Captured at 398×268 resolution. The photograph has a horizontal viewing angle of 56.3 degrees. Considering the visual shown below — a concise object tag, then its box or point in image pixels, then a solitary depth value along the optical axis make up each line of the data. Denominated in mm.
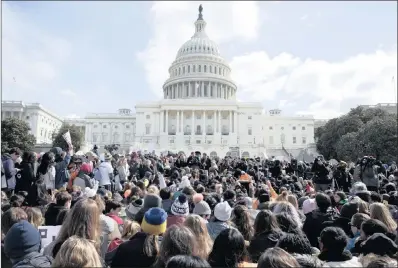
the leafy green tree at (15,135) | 60250
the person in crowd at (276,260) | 3631
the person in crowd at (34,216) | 6125
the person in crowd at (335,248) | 4688
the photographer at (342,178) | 15092
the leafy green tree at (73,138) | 68562
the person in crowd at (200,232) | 5035
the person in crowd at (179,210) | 7022
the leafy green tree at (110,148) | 44406
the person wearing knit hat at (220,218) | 6443
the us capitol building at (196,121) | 87875
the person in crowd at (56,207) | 6961
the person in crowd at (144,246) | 4734
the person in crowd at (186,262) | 3498
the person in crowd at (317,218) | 6961
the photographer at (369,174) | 13219
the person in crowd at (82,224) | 5016
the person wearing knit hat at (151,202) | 7000
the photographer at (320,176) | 14102
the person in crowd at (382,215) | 6334
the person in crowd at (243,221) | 6277
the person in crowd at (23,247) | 4457
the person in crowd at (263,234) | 5465
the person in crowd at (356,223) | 6406
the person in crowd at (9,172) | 11172
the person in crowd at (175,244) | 4320
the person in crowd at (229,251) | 4387
